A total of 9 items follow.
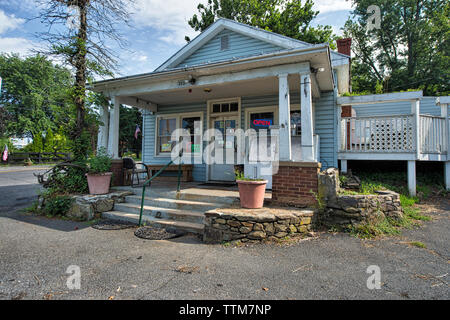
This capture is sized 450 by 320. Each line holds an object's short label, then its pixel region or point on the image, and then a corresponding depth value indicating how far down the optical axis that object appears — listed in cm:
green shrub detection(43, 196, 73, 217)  508
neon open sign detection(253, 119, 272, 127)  684
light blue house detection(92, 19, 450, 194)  449
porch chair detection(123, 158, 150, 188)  596
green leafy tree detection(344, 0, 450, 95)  1717
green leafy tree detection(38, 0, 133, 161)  561
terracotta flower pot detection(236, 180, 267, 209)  396
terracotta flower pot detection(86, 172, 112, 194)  521
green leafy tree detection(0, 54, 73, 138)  2753
